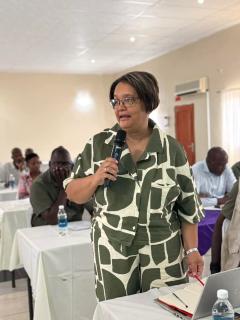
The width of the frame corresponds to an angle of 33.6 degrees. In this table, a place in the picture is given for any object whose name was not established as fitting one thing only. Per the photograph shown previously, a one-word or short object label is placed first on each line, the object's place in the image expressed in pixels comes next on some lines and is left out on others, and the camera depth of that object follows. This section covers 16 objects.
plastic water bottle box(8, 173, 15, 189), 6.40
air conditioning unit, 7.04
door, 7.61
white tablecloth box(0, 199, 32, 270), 3.62
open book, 1.27
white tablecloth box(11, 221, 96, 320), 2.24
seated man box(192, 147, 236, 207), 3.99
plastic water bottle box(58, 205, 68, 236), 2.75
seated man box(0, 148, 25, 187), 6.56
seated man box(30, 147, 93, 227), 3.01
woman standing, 1.41
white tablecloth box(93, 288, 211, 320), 1.25
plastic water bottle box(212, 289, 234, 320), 1.13
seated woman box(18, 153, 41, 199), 4.74
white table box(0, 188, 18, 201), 5.44
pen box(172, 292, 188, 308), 1.29
